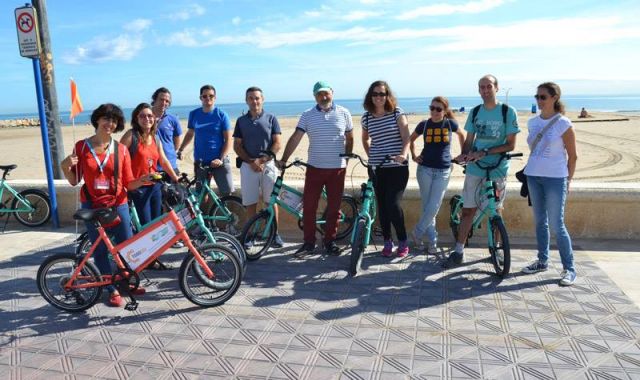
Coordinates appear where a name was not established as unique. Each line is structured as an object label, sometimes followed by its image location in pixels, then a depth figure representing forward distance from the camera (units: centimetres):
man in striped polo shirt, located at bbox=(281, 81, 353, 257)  513
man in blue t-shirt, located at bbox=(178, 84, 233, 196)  588
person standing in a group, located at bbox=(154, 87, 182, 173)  566
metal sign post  634
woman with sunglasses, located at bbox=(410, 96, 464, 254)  507
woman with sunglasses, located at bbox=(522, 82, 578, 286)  436
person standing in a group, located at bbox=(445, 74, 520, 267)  477
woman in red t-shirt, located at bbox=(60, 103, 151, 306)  397
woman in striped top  500
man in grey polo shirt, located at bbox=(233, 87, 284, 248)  555
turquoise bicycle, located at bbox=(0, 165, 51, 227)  692
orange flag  644
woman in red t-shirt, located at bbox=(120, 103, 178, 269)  469
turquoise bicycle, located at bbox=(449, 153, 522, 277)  461
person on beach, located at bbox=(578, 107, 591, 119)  3675
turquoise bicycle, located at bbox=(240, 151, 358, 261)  537
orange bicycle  406
